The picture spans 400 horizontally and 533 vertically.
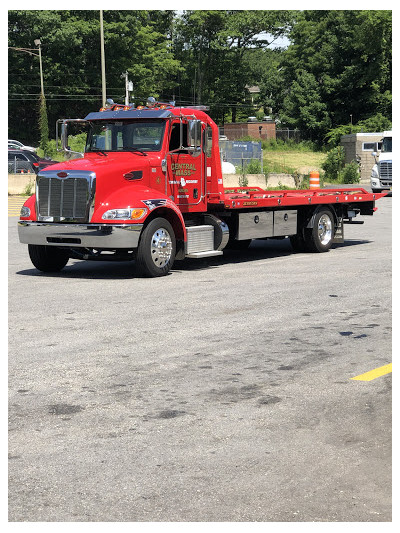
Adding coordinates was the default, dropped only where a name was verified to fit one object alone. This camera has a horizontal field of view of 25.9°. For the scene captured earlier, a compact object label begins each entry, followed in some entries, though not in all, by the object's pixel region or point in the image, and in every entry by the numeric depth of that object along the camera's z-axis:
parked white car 51.06
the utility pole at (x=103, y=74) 39.03
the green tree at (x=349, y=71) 80.19
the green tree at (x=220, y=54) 91.25
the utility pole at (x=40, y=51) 66.31
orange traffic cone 27.45
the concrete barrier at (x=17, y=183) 34.91
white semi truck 36.28
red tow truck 12.59
